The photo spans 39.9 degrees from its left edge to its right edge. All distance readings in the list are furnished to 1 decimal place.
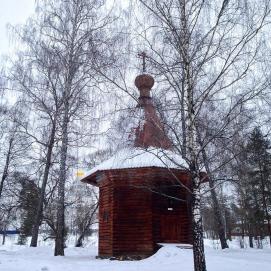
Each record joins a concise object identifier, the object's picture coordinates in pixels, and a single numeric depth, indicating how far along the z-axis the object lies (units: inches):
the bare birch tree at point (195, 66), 323.3
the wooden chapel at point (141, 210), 573.3
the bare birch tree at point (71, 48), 608.7
